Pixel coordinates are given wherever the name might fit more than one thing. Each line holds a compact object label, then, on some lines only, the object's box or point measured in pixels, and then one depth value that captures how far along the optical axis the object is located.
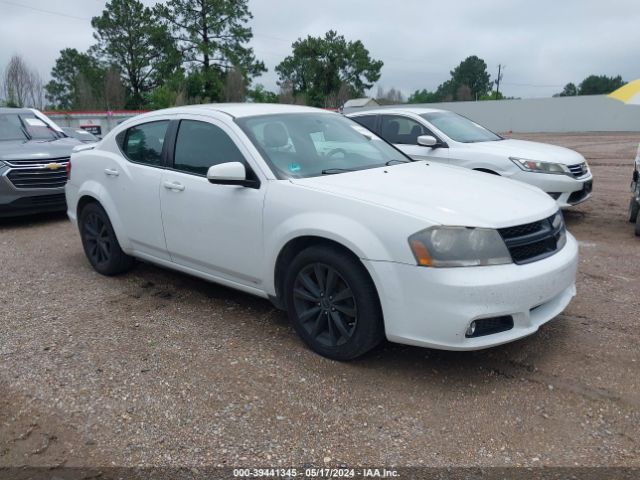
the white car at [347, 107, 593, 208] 6.98
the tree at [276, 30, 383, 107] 67.69
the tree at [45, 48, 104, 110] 63.00
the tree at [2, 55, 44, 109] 38.94
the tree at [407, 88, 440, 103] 104.88
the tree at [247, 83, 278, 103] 56.44
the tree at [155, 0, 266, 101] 53.47
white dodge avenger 3.06
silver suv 7.87
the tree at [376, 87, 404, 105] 71.26
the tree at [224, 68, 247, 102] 50.62
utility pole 76.94
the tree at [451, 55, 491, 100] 102.44
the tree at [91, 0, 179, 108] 53.97
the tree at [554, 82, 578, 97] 89.01
